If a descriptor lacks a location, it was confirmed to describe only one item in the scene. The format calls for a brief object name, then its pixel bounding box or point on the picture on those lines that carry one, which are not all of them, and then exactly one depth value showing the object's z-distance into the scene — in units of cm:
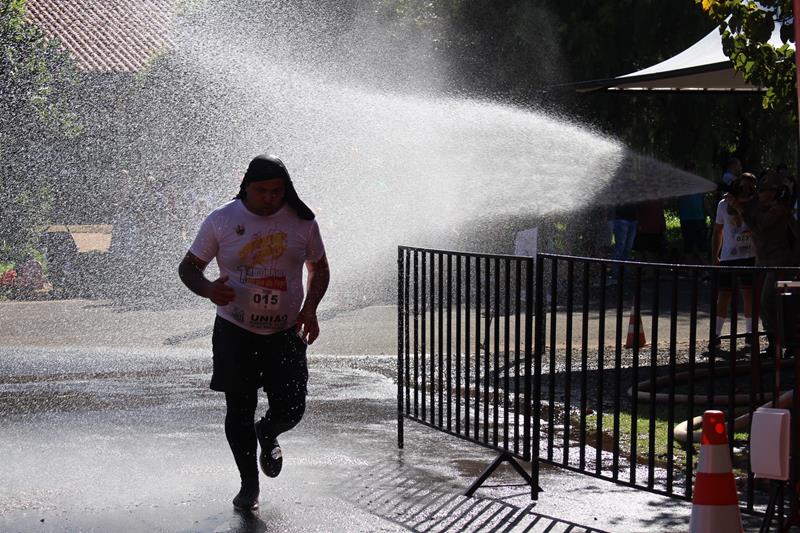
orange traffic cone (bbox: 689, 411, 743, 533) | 484
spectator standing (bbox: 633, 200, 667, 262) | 2259
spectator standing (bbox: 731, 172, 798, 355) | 1128
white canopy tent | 1051
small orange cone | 1204
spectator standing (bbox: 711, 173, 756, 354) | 1187
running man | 634
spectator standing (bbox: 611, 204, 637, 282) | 2034
